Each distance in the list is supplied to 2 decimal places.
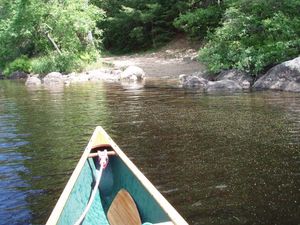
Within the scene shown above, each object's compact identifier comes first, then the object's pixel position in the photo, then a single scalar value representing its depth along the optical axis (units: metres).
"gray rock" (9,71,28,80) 22.93
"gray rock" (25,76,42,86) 18.28
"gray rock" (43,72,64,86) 18.44
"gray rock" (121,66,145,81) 17.37
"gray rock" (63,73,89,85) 18.31
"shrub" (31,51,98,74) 20.61
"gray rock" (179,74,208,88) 13.80
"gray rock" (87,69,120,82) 18.22
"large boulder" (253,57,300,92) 11.82
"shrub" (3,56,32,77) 23.22
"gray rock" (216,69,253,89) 13.00
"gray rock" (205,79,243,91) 12.75
